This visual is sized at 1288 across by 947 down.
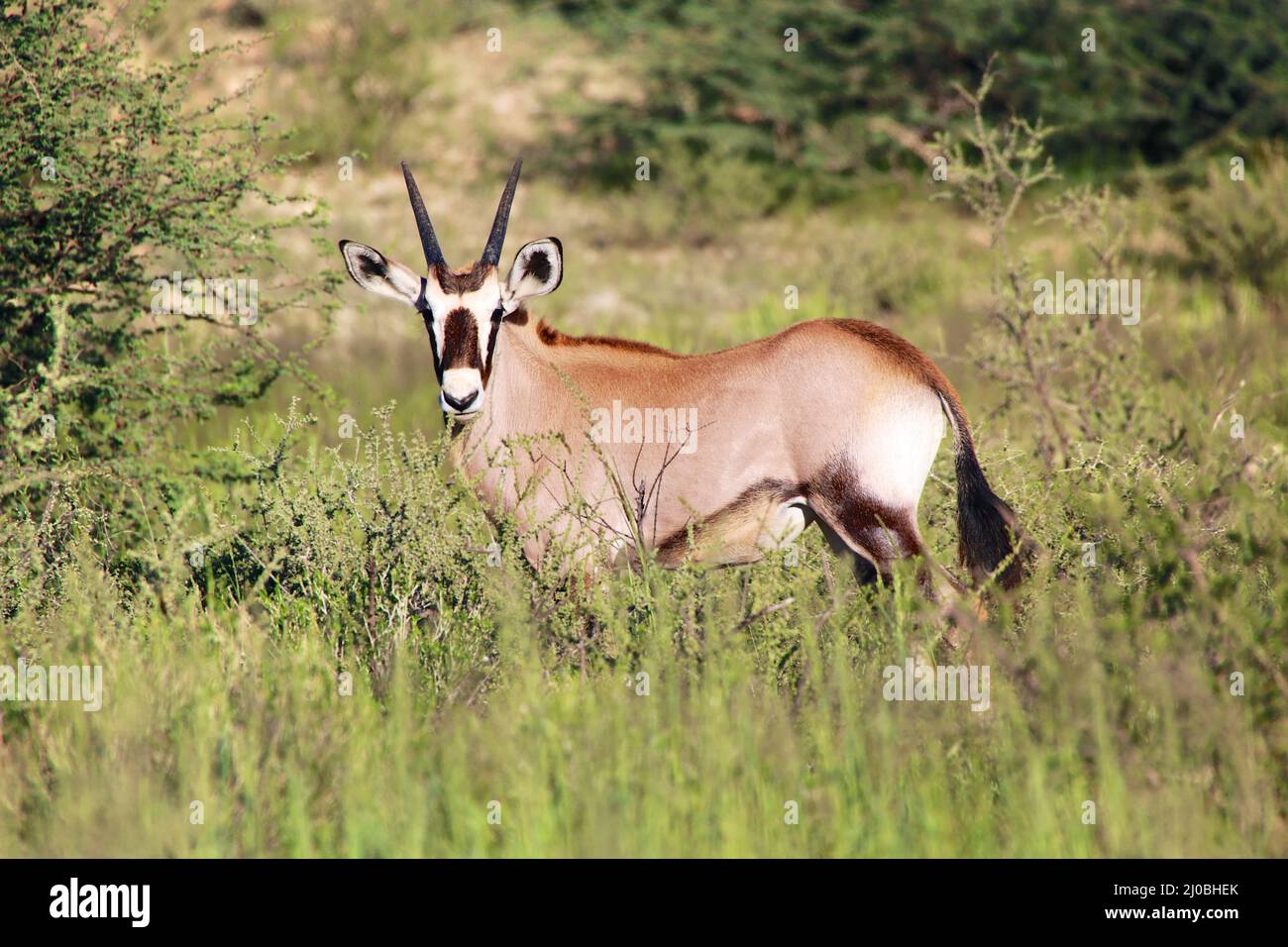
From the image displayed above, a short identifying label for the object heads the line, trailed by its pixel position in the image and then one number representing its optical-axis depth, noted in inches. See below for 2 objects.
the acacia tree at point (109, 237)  466.6
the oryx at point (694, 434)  399.2
